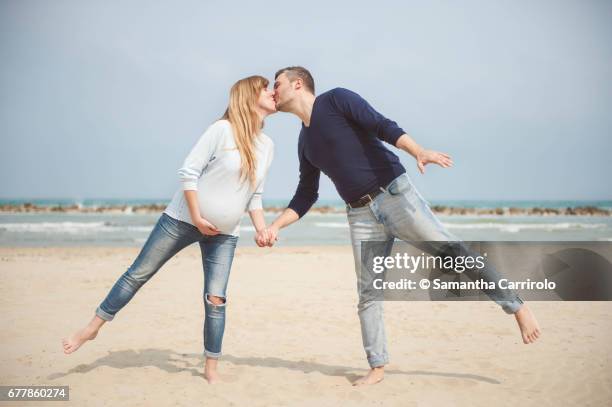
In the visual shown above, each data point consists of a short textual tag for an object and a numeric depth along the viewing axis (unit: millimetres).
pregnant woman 3801
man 3723
